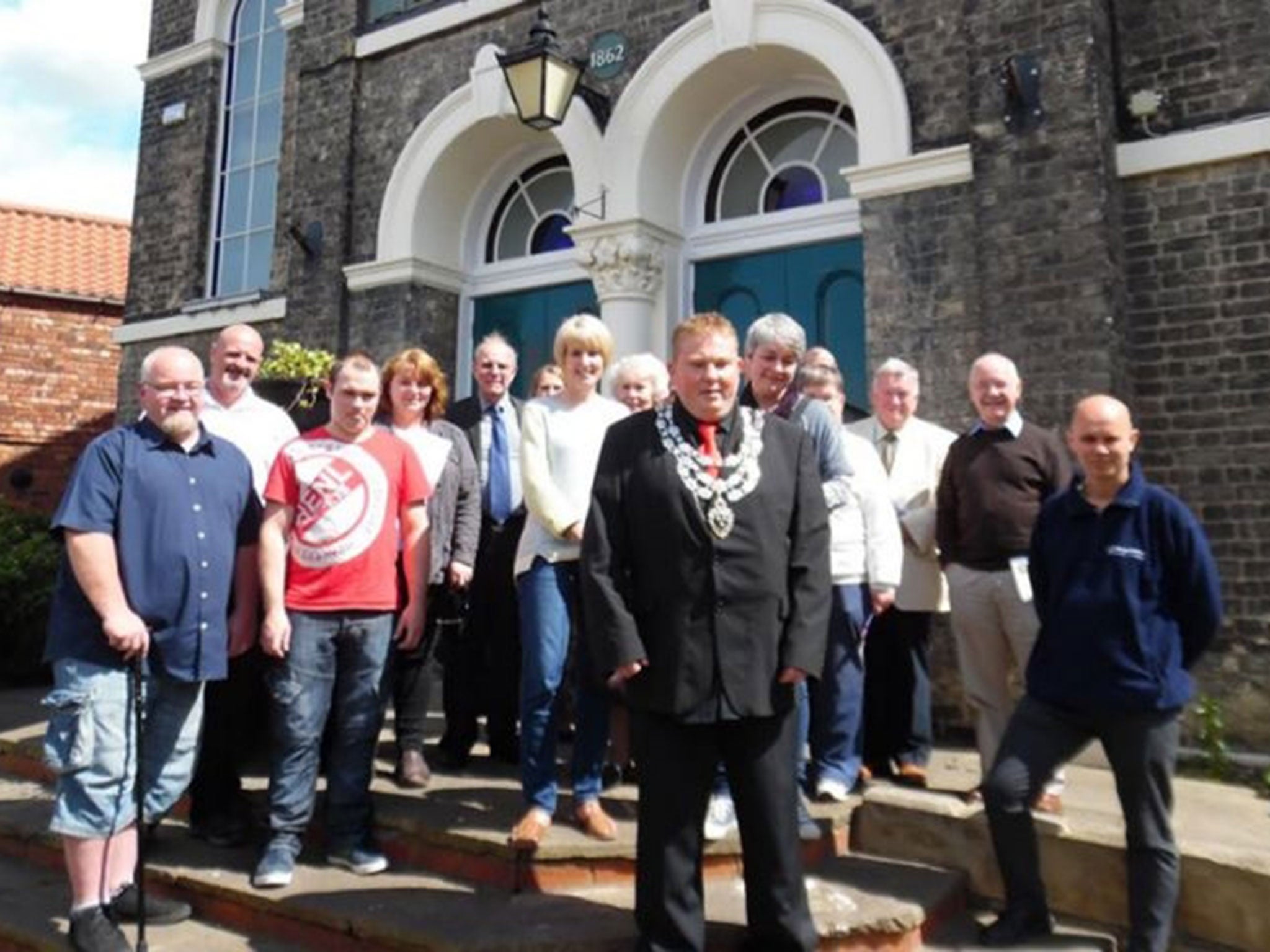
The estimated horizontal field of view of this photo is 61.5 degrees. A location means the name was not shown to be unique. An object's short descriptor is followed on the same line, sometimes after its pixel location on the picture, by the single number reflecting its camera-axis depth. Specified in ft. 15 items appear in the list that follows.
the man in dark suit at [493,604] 14.96
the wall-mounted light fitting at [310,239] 28.66
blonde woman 11.69
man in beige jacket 14.83
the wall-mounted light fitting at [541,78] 22.35
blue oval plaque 24.32
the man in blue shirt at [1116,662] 10.23
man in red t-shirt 11.73
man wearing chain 9.23
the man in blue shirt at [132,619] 10.43
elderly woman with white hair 12.84
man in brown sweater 12.87
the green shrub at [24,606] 27.43
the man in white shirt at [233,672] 13.05
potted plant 18.63
